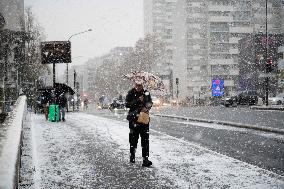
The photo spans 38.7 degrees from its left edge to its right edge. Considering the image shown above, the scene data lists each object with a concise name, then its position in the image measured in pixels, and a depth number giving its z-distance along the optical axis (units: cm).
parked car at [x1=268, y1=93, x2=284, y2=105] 4774
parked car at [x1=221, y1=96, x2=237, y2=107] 4277
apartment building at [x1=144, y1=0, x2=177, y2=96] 13638
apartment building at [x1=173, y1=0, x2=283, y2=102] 9119
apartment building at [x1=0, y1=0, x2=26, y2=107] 5256
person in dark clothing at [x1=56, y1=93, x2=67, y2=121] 2120
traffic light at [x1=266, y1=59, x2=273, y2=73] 3372
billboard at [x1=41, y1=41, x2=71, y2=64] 3065
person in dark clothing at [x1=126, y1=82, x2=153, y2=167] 817
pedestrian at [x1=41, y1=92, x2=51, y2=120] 2367
